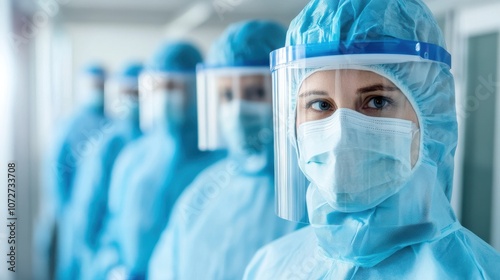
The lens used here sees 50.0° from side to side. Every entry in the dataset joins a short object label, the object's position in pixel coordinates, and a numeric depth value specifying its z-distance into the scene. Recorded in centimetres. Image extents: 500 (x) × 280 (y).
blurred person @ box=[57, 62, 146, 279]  334
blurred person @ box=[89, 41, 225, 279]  245
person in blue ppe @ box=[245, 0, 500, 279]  93
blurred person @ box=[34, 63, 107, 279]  388
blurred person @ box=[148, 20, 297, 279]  168
